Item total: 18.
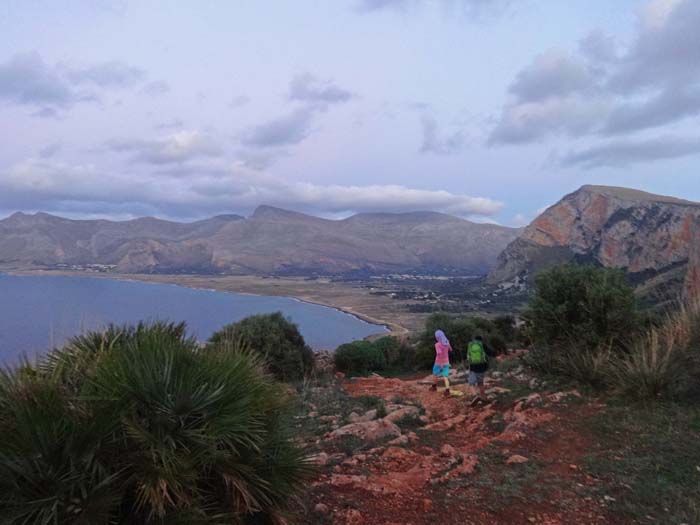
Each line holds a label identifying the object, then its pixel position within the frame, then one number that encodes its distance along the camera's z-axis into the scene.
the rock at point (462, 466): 5.17
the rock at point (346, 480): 4.93
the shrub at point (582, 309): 9.49
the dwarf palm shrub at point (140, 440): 2.67
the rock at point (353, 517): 4.09
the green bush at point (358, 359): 19.98
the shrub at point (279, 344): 16.56
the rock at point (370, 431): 6.94
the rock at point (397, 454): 6.00
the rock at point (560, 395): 7.99
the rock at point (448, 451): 6.00
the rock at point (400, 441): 6.54
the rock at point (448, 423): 7.60
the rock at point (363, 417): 8.11
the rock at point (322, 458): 5.67
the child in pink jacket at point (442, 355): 11.15
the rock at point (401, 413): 7.98
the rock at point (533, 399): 7.97
